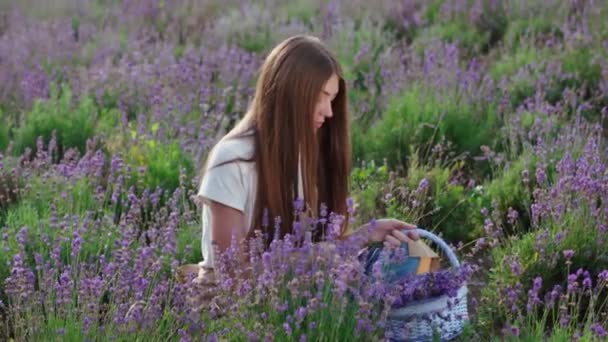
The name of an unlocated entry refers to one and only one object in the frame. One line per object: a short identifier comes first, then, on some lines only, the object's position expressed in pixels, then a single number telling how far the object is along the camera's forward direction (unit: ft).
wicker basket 11.41
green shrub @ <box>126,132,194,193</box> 17.12
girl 12.28
